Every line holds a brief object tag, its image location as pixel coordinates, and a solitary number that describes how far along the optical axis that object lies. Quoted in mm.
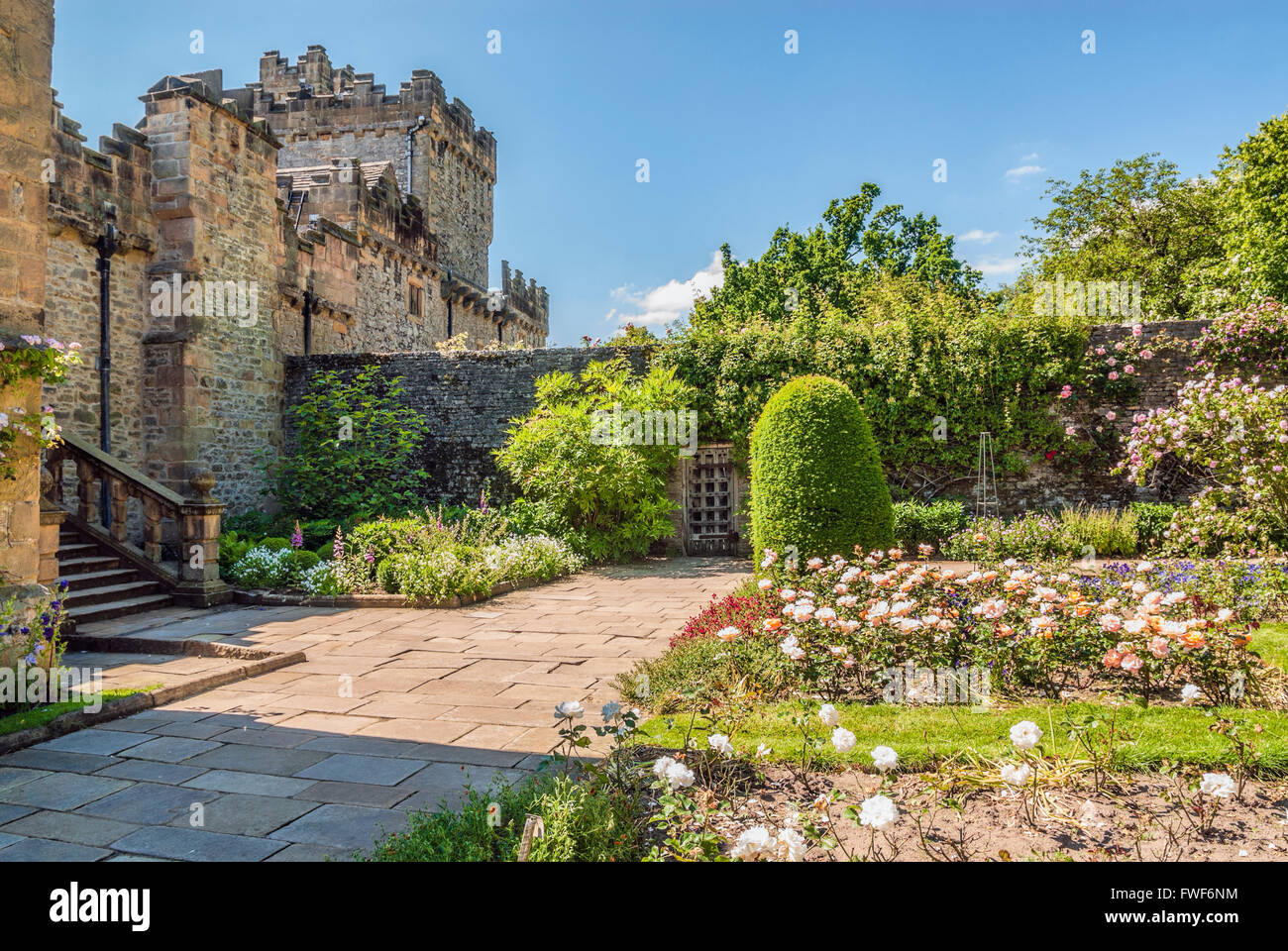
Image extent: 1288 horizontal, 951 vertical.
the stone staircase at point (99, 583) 7242
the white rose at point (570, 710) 2823
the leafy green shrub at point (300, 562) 8859
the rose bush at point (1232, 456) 8062
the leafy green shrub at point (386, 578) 8370
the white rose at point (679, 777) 2400
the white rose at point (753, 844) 2023
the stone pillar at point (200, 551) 8062
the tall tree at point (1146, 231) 21125
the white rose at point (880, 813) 2025
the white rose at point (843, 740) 2430
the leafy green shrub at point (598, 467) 11008
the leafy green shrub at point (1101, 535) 9922
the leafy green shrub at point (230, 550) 9156
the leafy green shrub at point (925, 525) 10664
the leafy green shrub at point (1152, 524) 10188
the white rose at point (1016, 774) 2398
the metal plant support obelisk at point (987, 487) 11477
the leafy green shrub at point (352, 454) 11555
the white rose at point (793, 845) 2033
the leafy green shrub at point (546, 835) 2418
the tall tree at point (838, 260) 26781
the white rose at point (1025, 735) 2441
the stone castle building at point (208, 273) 9562
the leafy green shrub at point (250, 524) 10844
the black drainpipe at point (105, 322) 9727
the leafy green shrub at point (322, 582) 8359
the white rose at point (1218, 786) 2365
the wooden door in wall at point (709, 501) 12289
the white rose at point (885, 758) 2336
